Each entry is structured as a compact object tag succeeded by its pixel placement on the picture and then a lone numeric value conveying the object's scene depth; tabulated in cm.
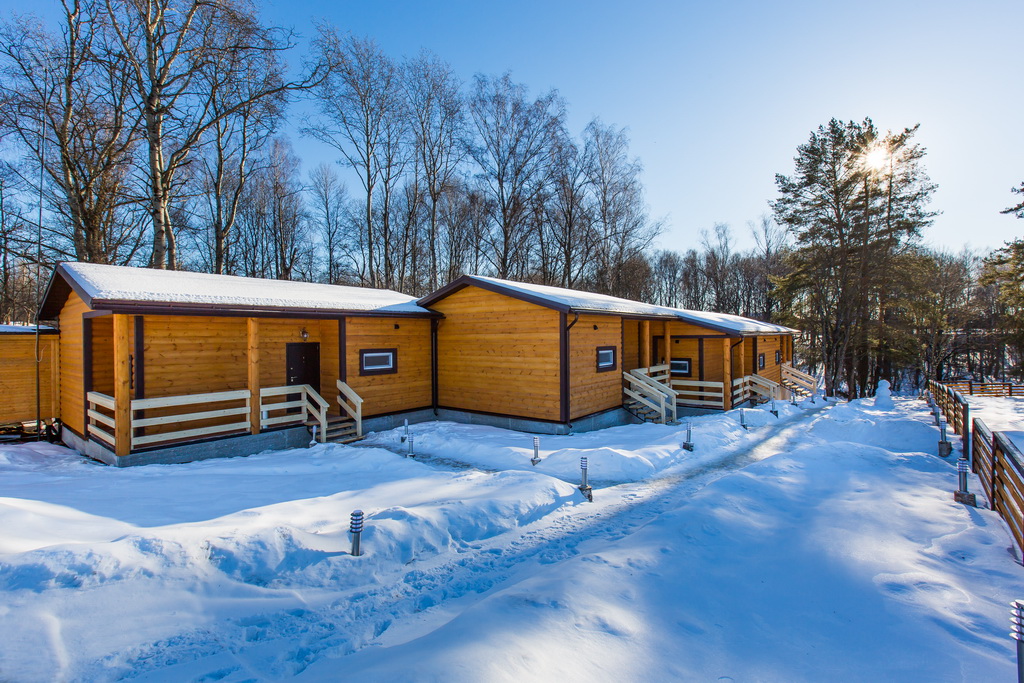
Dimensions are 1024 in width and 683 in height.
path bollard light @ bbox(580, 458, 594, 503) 719
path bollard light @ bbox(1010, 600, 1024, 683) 282
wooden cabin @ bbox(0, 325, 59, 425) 1141
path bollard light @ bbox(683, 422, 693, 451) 1025
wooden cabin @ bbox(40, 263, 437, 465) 884
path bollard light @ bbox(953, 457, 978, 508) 675
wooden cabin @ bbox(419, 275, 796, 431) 1209
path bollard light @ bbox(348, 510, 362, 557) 467
